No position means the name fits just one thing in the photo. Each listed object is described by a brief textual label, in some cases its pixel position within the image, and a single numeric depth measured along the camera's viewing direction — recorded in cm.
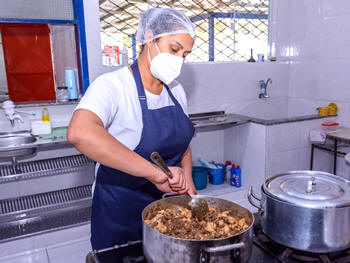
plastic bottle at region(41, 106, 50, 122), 255
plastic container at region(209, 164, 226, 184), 341
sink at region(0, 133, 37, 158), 249
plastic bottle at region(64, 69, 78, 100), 279
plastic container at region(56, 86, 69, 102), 280
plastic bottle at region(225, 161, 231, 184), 345
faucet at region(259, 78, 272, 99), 356
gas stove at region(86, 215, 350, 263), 89
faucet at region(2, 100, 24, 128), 252
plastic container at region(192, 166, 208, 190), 326
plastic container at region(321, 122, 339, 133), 309
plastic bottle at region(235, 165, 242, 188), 333
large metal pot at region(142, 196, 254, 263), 71
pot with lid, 83
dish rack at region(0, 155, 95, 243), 257
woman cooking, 129
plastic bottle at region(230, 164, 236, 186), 335
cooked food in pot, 90
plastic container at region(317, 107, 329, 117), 315
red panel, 320
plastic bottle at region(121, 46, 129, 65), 301
